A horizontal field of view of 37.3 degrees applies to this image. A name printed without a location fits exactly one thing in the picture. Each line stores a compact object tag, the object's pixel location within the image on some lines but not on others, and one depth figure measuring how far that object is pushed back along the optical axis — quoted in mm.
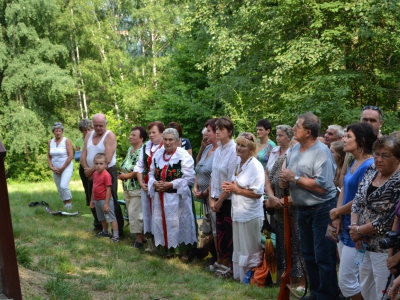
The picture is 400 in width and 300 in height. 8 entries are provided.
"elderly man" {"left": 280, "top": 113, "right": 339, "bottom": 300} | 5828
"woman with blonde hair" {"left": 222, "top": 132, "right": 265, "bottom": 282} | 7340
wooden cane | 6102
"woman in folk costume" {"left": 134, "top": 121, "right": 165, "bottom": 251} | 9266
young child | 9867
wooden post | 4883
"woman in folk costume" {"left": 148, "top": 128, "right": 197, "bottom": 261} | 8750
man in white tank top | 10132
